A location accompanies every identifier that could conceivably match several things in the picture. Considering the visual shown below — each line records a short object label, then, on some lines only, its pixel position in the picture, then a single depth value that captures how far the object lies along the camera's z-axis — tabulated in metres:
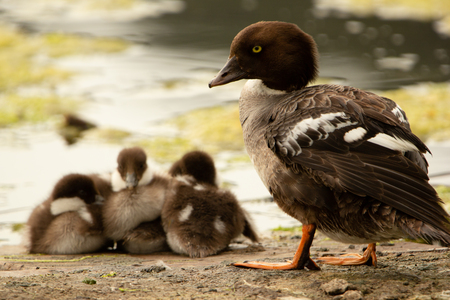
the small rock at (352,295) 5.48
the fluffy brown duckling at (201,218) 8.57
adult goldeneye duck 5.69
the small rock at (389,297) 5.49
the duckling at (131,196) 8.97
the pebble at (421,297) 5.44
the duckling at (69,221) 8.84
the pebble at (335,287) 5.59
